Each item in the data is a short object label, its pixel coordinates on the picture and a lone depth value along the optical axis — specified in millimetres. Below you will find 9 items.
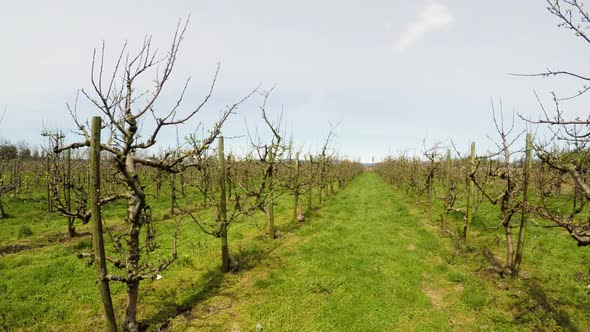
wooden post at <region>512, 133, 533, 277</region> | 7320
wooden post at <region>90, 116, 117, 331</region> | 4316
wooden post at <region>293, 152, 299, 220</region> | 13536
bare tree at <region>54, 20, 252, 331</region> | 4574
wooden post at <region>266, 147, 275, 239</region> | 10578
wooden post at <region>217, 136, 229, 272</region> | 7785
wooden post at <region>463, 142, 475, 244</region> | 9419
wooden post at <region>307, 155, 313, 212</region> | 17328
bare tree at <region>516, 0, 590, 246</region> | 3199
